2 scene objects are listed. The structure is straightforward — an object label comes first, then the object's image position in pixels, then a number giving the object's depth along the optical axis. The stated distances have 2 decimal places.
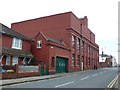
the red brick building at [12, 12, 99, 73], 16.74
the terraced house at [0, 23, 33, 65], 13.17
